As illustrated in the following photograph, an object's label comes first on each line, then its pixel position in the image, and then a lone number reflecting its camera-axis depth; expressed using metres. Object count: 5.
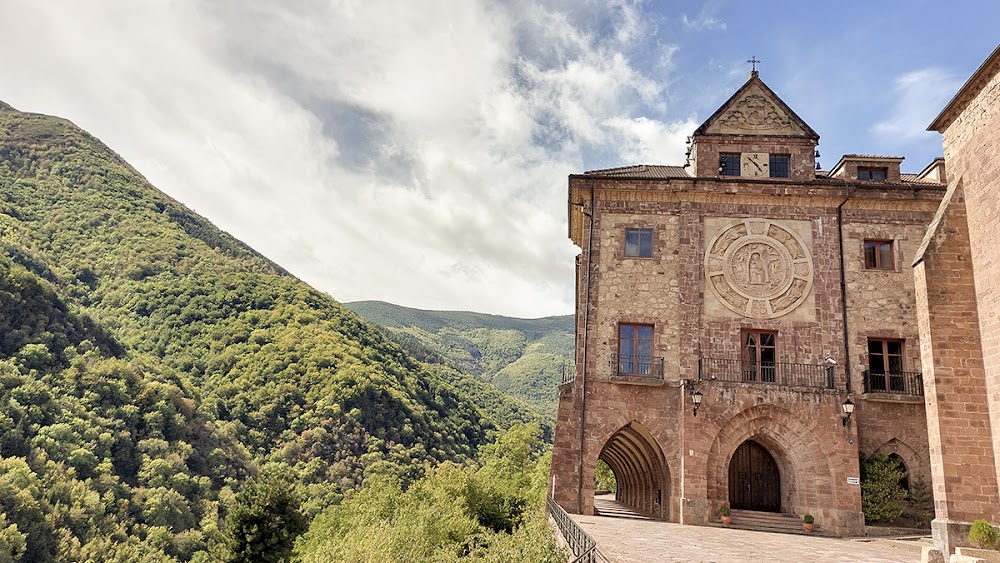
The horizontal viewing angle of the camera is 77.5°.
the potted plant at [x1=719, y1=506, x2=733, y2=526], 19.22
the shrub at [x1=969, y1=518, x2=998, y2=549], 12.69
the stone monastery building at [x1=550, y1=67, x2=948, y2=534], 20.28
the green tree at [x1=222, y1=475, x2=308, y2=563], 30.11
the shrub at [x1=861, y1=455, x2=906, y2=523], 19.58
